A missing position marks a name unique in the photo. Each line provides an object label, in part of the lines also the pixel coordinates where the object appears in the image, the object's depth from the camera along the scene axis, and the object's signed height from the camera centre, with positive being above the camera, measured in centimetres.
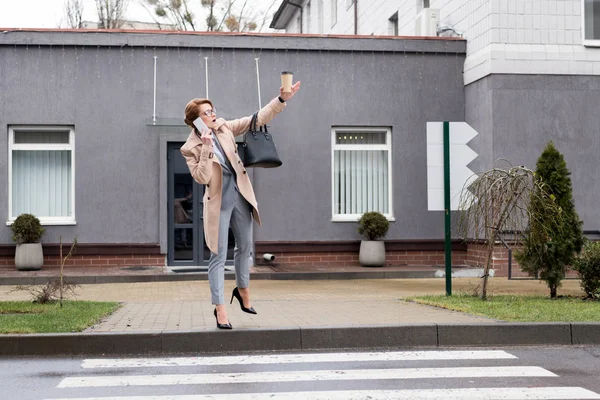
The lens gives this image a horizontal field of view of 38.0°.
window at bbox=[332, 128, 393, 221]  1816 +85
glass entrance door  1742 -4
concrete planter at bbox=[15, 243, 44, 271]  1628 -77
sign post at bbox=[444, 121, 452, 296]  1119 +46
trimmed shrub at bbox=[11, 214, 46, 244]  1638 -24
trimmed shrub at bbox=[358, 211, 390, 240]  1725 -25
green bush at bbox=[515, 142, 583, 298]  1111 -35
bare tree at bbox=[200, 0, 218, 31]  4119 +950
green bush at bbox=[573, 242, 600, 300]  1080 -74
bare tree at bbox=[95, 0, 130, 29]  4066 +959
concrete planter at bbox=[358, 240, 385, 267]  1722 -81
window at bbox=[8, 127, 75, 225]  1733 +84
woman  792 +24
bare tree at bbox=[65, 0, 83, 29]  4119 +963
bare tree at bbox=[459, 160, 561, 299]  1056 +12
